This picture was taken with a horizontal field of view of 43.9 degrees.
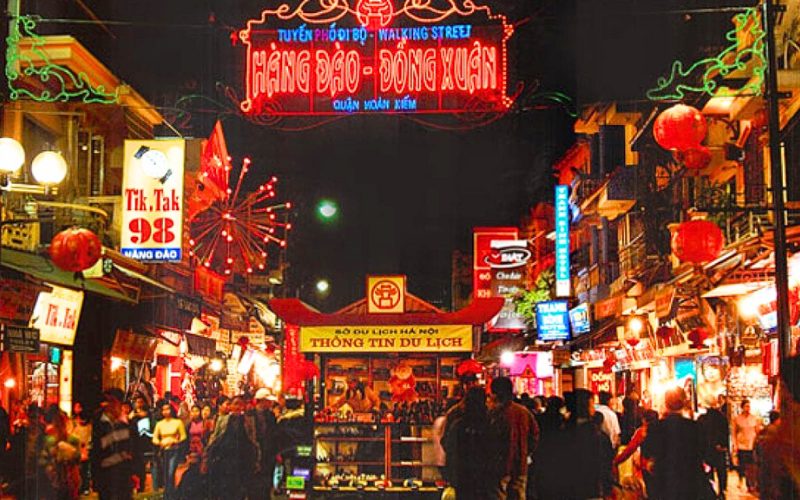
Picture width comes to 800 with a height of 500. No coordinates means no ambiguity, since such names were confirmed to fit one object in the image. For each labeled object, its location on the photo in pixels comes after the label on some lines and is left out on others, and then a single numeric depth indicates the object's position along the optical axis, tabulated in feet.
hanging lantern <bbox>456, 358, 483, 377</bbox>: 56.80
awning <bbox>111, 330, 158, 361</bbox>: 65.31
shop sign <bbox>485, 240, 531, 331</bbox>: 104.06
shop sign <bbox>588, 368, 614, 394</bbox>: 107.96
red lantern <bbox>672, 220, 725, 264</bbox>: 38.70
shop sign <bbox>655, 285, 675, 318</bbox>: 61.41
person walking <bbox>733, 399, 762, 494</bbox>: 55.98
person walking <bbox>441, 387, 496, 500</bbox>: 29.96
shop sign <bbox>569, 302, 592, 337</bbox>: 94.78
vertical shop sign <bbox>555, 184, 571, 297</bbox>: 96.48
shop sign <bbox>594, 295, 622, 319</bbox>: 88.27
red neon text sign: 35.99
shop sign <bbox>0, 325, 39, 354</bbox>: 41.81
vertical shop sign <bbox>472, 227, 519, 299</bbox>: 106.22
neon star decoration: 64.69
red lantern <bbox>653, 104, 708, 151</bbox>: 35.32
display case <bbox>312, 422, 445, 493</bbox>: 50.75
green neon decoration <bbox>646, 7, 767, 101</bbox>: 32.71
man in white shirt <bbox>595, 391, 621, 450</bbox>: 41.45
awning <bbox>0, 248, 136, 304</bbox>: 48.67
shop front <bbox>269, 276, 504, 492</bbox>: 51.01
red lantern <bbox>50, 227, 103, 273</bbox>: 39.83
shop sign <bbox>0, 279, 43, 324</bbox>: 45.75
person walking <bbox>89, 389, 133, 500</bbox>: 40.24
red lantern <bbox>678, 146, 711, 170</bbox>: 37.19
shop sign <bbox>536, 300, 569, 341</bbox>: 100.27
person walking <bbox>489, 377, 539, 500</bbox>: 30.22
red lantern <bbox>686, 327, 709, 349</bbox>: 57.26
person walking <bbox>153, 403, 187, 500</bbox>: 50.03
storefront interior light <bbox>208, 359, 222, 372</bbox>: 96.48
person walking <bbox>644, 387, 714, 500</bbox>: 32.35
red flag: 73.46
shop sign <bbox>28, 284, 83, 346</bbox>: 52.37
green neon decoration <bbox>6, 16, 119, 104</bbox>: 34.35
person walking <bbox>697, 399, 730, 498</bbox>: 42.98
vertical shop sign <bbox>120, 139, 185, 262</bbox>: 48.14
